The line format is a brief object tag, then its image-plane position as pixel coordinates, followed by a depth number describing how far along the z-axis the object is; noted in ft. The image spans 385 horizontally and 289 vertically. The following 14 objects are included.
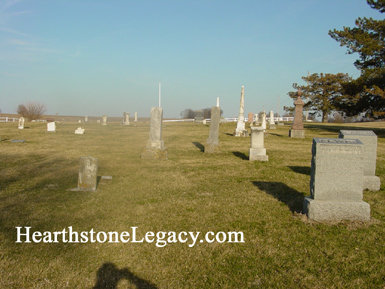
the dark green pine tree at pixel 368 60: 73.82
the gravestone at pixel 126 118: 120.67
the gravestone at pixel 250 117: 112.74
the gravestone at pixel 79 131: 76.64
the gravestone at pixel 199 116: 142.54
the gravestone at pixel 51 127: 78.74
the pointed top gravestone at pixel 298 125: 71.82
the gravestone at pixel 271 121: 100.07
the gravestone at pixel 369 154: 23.77
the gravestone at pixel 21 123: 83.15
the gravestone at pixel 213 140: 46.91
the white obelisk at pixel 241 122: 72.59
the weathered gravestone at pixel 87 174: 23.00
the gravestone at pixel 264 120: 81.30
